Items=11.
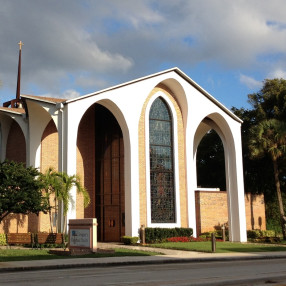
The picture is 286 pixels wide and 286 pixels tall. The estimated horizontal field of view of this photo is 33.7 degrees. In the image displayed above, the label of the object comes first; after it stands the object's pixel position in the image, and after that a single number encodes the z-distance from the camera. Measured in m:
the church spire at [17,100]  49.12
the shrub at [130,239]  28.11
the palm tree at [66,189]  25.80
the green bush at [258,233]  36.06
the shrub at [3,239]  25.41
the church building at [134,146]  29.66
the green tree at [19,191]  23.19
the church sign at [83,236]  21.28
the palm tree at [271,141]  35.59
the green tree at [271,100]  40.49
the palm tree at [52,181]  25.52
